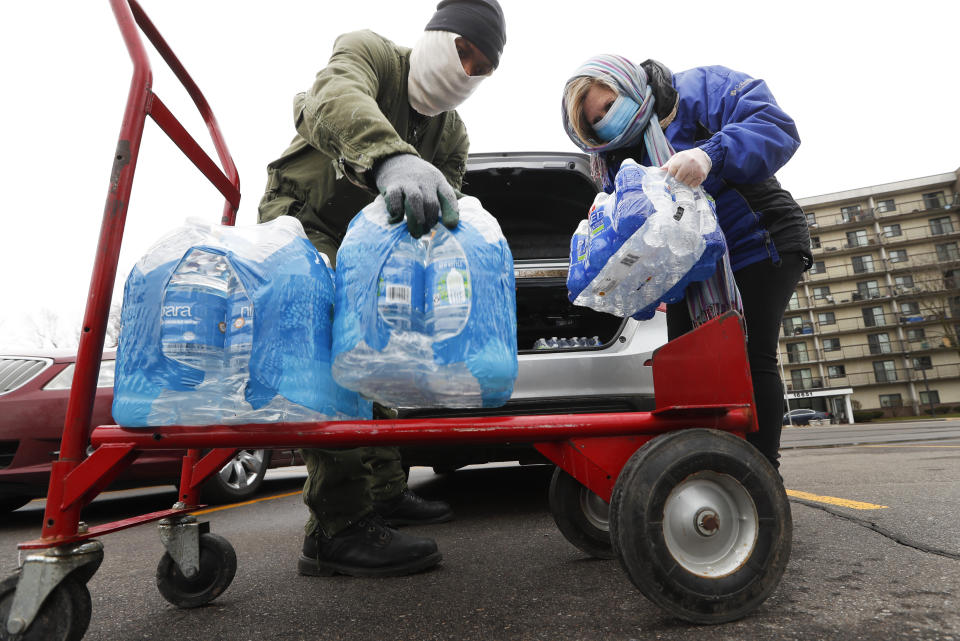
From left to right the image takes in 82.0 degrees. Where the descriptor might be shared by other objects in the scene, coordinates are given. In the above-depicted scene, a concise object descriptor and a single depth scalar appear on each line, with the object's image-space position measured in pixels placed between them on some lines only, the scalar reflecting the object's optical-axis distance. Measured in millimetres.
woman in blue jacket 1740
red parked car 3223
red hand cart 1170
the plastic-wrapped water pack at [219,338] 1221
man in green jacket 1541
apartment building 45250
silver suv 2381
